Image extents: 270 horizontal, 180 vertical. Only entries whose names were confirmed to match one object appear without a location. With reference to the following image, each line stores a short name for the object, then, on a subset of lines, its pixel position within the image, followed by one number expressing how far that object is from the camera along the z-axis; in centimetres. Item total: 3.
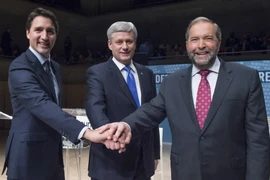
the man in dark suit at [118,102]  188
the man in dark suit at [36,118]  170
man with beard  153
